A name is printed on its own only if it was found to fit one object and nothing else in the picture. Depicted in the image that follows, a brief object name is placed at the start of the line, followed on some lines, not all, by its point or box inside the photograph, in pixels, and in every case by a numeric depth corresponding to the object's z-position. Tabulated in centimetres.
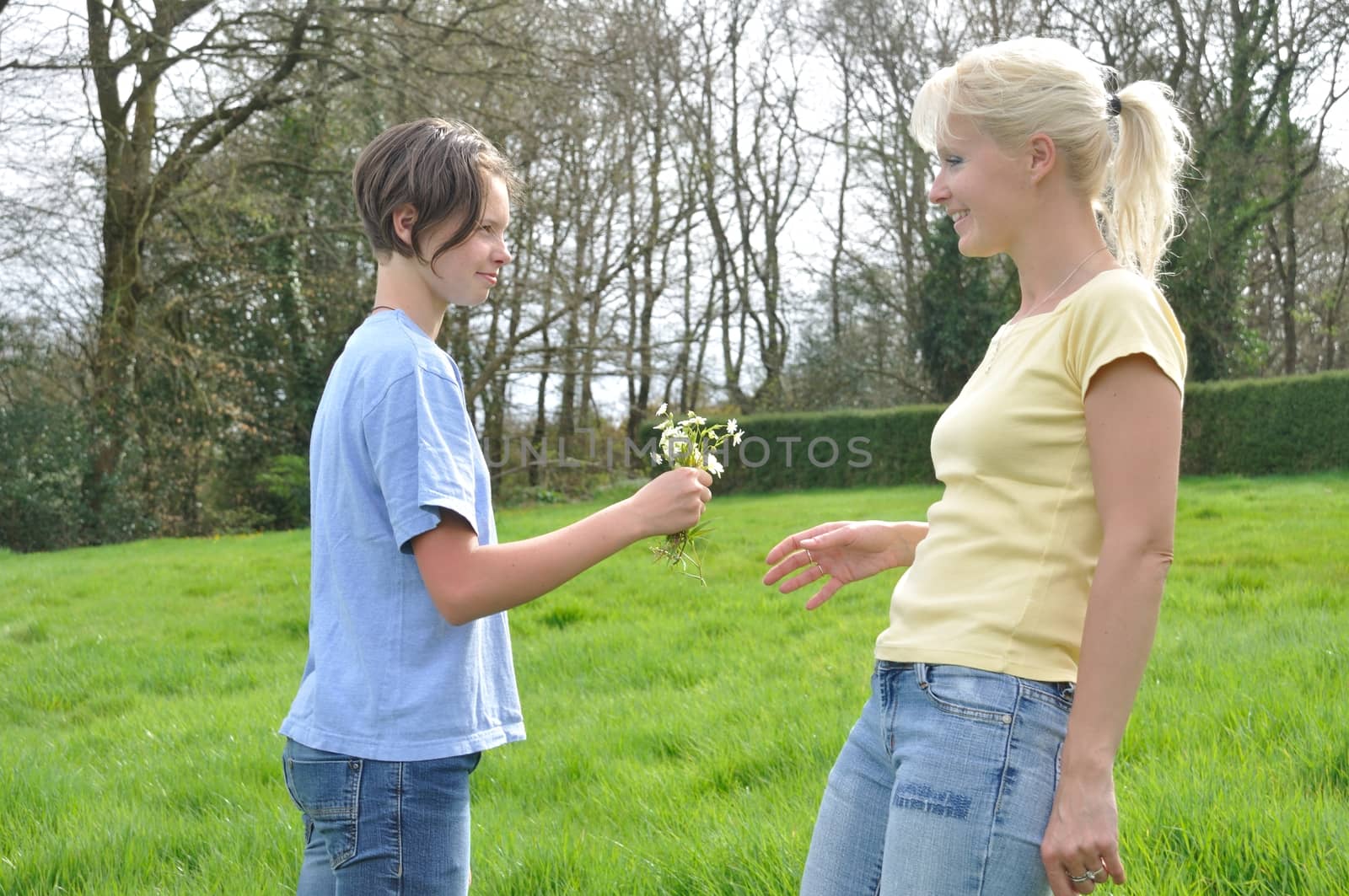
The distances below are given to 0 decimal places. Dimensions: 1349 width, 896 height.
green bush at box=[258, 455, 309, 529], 2103
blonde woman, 163
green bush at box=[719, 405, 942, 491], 2258
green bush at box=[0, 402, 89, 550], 1841
